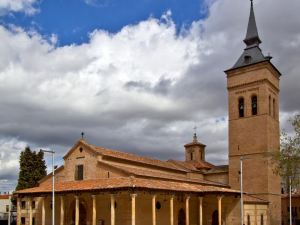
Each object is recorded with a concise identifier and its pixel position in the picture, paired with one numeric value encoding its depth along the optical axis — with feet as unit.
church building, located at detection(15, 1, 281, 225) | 136.15
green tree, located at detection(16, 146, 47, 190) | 203.92
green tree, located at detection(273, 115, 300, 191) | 112.90
